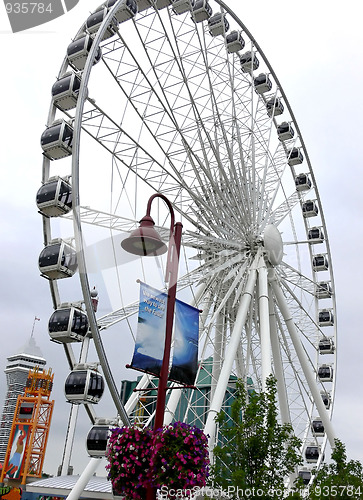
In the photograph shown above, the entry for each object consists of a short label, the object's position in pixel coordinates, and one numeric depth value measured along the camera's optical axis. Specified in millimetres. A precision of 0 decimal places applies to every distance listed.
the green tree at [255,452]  9211
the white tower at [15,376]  105438
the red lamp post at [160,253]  8727
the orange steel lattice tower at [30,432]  66000
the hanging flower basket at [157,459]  8117
